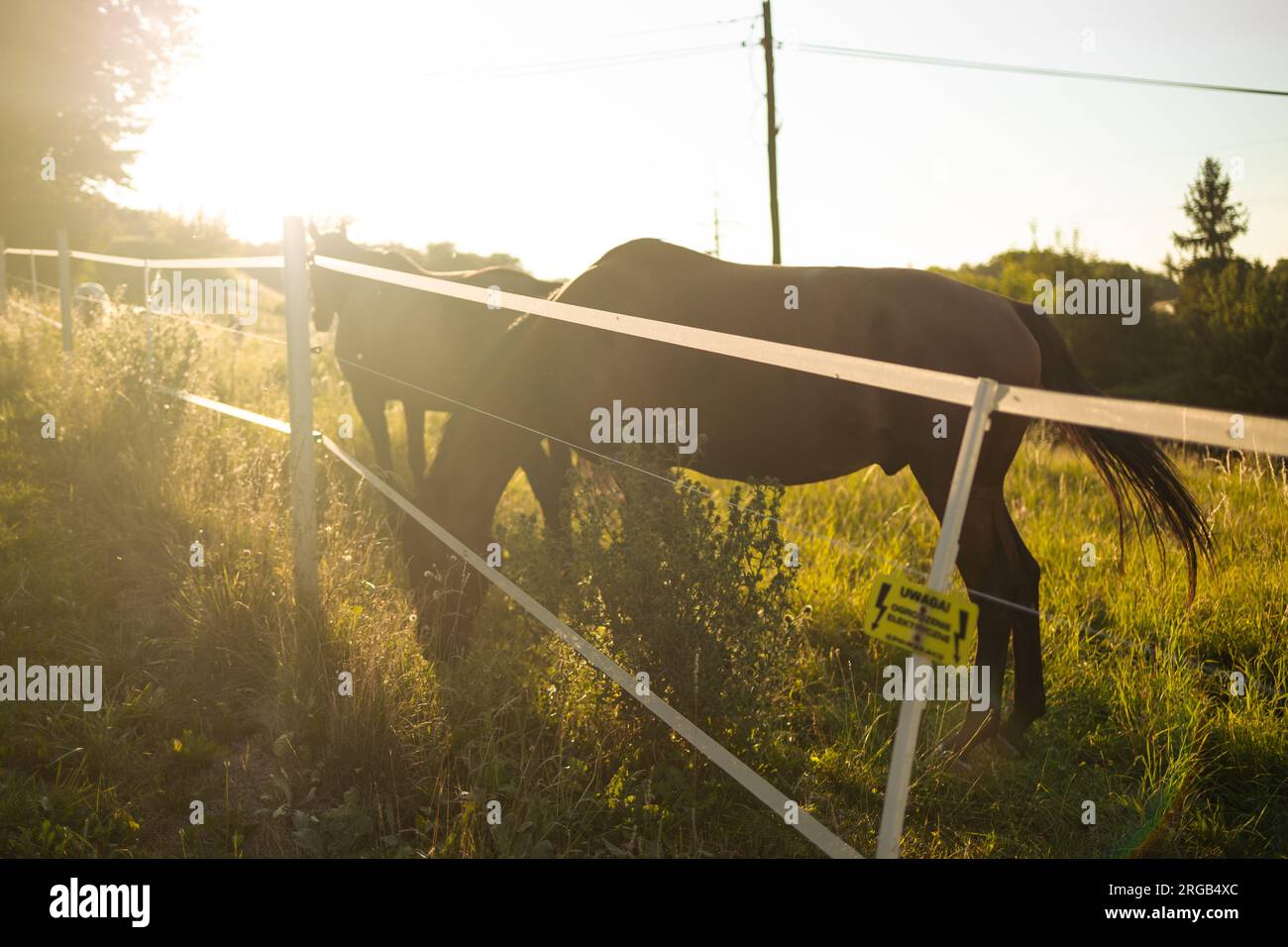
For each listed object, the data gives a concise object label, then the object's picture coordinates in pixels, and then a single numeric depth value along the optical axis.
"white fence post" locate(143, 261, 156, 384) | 6.51
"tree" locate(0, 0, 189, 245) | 11.87
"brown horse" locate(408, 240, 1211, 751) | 3.57
